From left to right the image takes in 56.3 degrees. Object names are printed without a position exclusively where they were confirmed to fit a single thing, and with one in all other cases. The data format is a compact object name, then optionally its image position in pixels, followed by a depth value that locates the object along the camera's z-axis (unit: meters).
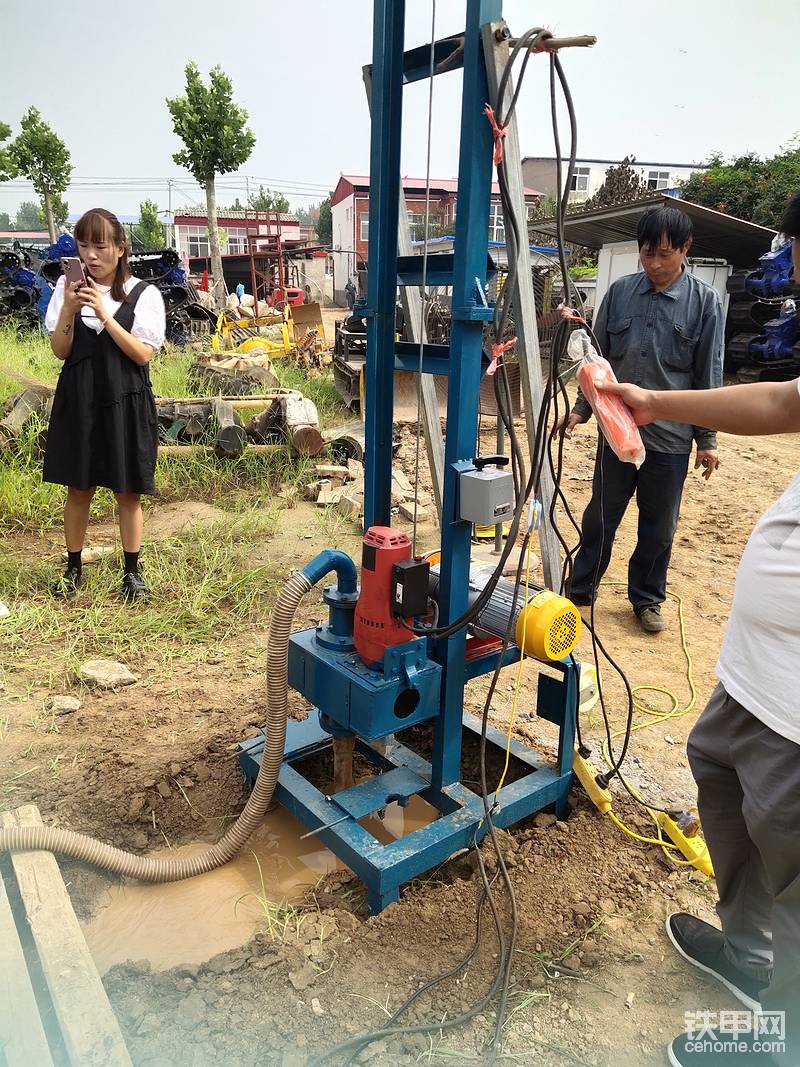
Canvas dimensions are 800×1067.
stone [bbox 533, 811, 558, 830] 2.41
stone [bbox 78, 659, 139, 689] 3.07
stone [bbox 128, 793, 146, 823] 2.38
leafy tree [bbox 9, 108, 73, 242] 21.48
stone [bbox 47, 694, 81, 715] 2.87
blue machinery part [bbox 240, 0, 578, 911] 1.94
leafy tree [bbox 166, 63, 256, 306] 17.83
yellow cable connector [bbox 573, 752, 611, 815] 2.40
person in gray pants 1.38
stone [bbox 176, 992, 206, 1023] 1.69
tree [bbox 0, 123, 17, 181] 18.16
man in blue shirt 3.32
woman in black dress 3.22
